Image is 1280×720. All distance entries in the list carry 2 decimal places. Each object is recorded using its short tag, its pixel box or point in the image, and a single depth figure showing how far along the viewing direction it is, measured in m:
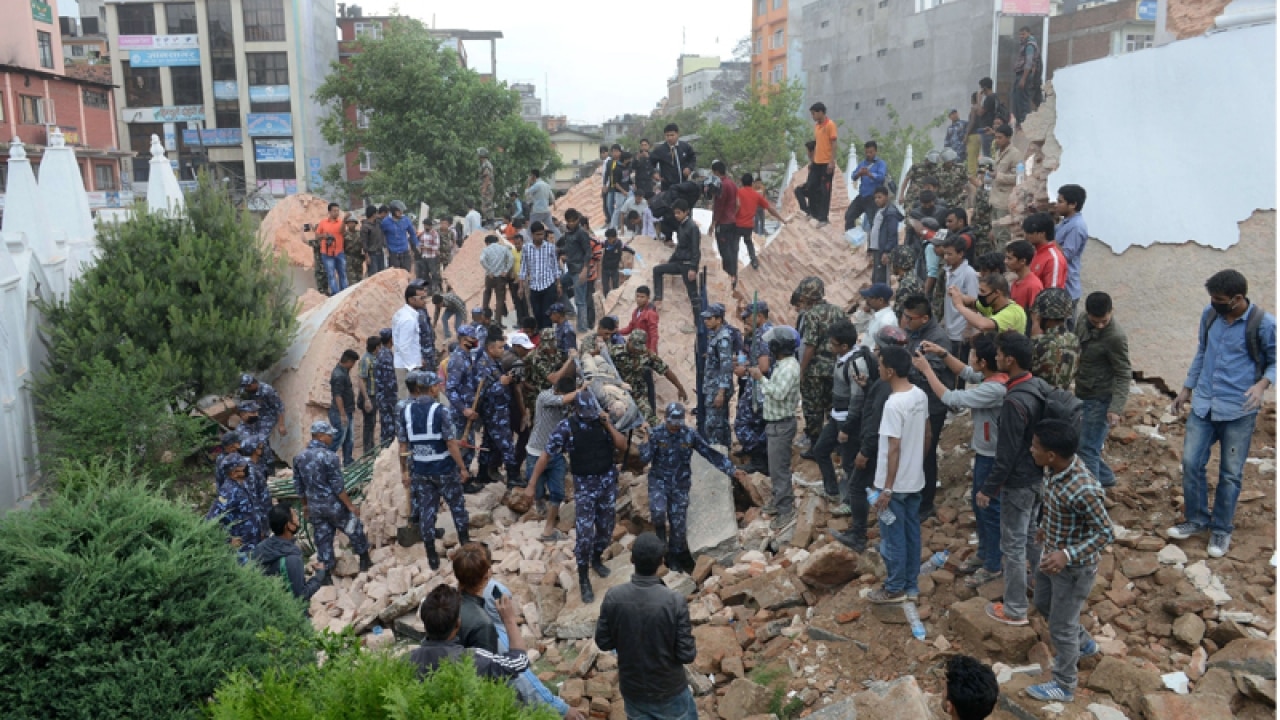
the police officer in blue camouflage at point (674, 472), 7.48
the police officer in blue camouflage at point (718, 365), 8.66
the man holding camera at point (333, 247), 16.14
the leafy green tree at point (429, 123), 31.31
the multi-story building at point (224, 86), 42.75
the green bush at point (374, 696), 3.13
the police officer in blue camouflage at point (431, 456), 7.82
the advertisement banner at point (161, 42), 42.75
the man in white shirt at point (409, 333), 10.59
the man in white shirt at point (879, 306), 7.99
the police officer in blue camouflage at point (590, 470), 7.28
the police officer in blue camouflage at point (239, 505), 7.68
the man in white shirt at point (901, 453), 5.76
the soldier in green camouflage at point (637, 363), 8.55
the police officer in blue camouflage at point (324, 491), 7.88
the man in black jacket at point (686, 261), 12.05
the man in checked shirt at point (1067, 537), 4.68
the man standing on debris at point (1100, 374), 6.27
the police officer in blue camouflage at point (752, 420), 8.34
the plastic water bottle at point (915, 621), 5.79
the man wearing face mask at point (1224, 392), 5.63
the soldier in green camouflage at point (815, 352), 7.82
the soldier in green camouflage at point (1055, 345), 5.86
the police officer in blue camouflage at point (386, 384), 11.21
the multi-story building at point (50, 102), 32.34
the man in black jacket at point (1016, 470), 5.31
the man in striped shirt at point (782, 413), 7.58
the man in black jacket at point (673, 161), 13.95
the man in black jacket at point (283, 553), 6.48
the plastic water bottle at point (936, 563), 6.44
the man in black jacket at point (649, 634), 4.59
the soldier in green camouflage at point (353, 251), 16.80
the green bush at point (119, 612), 3.99
